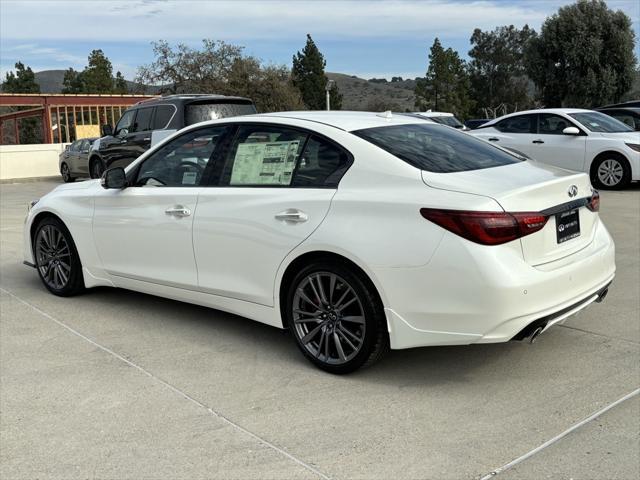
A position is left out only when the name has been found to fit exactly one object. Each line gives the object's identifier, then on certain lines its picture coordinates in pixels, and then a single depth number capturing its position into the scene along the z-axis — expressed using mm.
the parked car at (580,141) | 12469
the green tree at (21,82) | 73375
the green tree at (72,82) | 75250
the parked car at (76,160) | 19228
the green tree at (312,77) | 70312
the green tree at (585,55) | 45188
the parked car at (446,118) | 17578
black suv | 12656
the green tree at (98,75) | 72250
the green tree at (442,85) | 79000
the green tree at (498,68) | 92250
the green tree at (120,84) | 78812
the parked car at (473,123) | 27762
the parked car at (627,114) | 15352
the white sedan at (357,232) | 3654
